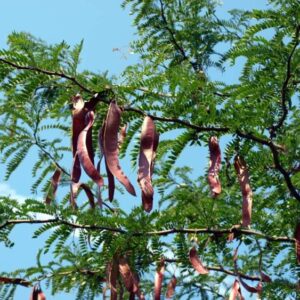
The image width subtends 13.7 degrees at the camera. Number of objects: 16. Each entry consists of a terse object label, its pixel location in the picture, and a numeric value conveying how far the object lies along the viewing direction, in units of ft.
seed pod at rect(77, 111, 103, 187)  14.37
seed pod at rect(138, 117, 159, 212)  14.42
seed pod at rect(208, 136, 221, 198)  17.50
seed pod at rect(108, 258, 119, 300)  19.63
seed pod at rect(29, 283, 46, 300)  22.63
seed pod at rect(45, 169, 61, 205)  23.16
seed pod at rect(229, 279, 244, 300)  21.84
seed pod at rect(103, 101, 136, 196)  13.92
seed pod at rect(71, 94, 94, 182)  15.28
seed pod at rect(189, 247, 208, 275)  20.89
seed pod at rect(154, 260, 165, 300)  21.50
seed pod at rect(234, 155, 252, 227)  17.90
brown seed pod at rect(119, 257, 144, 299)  20.19
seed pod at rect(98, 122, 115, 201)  15.46
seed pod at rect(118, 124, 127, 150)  19.00
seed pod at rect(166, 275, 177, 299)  24.56
